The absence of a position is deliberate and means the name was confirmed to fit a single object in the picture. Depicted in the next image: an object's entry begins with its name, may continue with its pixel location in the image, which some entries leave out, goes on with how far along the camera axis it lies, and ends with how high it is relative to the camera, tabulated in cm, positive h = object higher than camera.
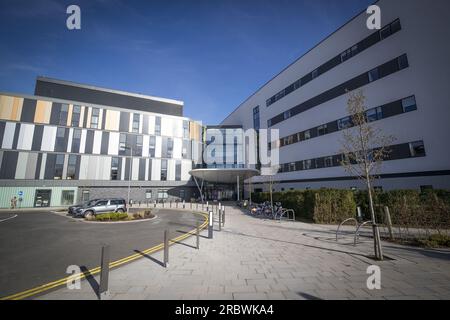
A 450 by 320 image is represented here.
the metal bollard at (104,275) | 396 -173
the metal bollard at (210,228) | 955 -189
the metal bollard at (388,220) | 870 -140
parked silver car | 1836 -174
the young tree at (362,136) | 620 +217
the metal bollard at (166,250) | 570 -177
